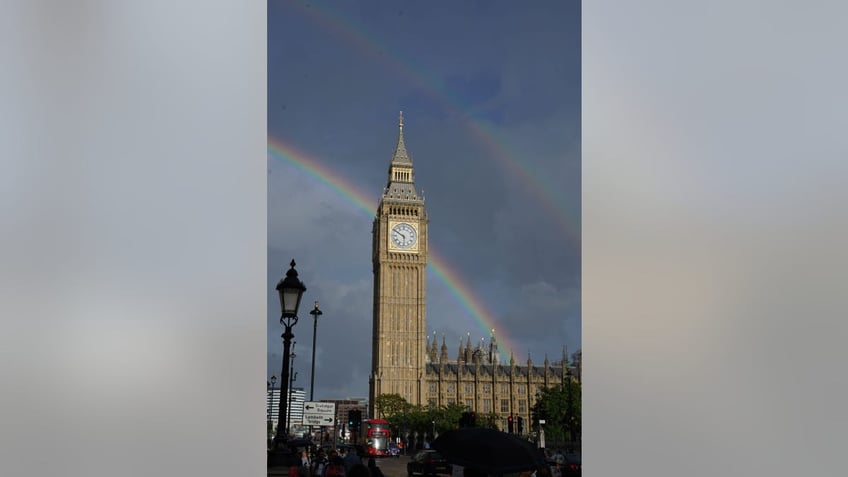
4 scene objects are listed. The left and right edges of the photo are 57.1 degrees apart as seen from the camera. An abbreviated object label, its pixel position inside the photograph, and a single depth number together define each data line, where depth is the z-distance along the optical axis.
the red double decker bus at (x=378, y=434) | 38.88
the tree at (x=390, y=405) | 71.44
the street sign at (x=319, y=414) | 15.16
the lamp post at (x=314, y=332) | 17.92
